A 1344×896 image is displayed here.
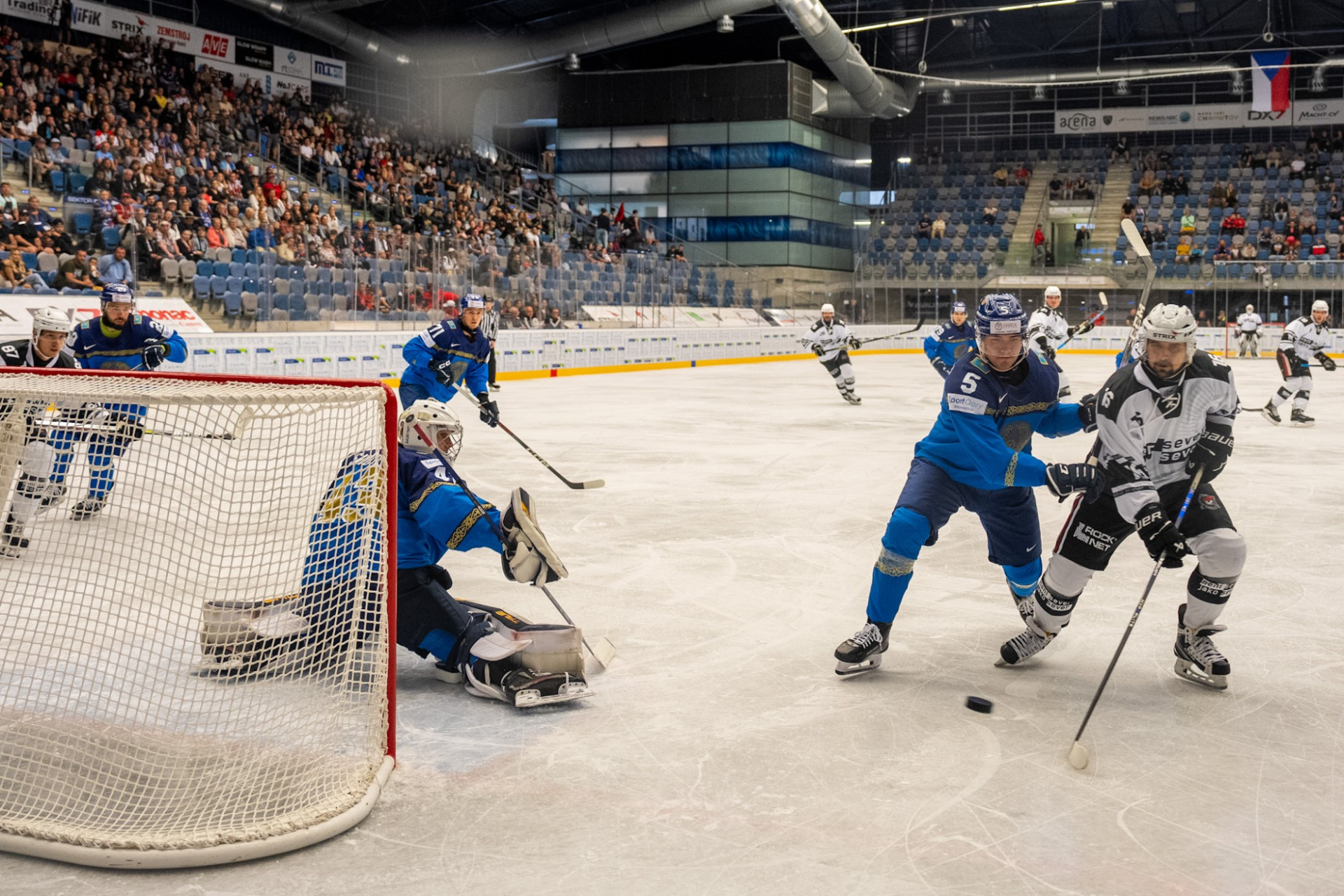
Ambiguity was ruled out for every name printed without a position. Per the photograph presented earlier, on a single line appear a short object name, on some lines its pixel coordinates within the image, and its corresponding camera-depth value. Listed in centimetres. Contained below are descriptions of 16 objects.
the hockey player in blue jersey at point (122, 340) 722
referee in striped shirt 909
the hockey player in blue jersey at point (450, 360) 834
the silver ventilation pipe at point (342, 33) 2406
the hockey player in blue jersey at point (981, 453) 410
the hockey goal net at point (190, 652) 295
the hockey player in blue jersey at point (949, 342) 1357
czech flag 2617
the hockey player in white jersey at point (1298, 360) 1255
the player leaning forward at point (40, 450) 412
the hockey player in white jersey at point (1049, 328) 1328
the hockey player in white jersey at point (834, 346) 1501
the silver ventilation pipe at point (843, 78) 2448
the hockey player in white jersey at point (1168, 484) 384
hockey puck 381
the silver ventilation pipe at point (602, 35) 2598
